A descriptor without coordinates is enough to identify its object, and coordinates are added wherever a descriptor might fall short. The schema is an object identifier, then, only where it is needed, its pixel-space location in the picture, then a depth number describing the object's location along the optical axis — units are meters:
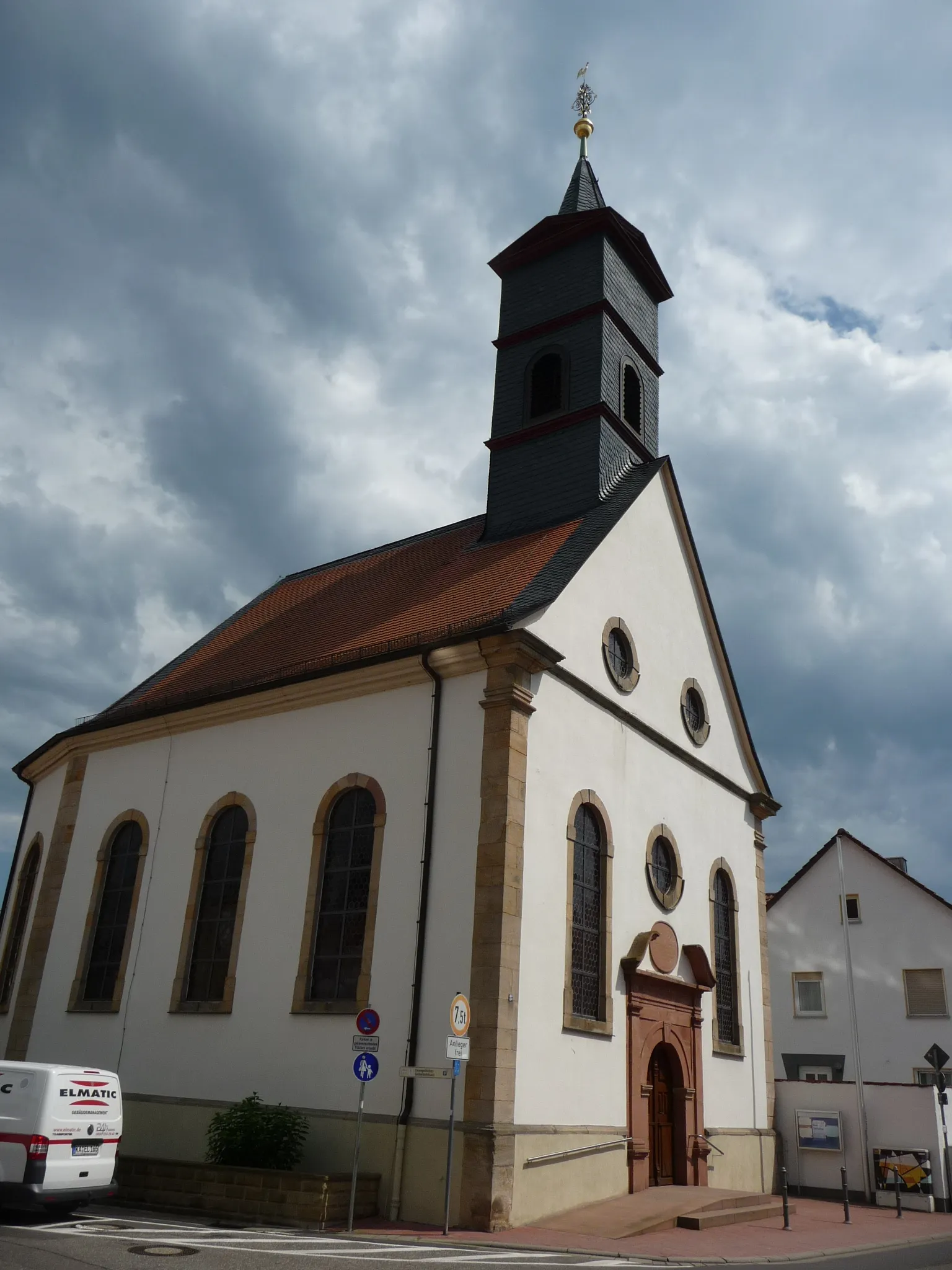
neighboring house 30.17
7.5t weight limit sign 12.78
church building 14.50
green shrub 14.20
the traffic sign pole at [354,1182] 12.38
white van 11.13
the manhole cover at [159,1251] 9.72
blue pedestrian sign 12.68
